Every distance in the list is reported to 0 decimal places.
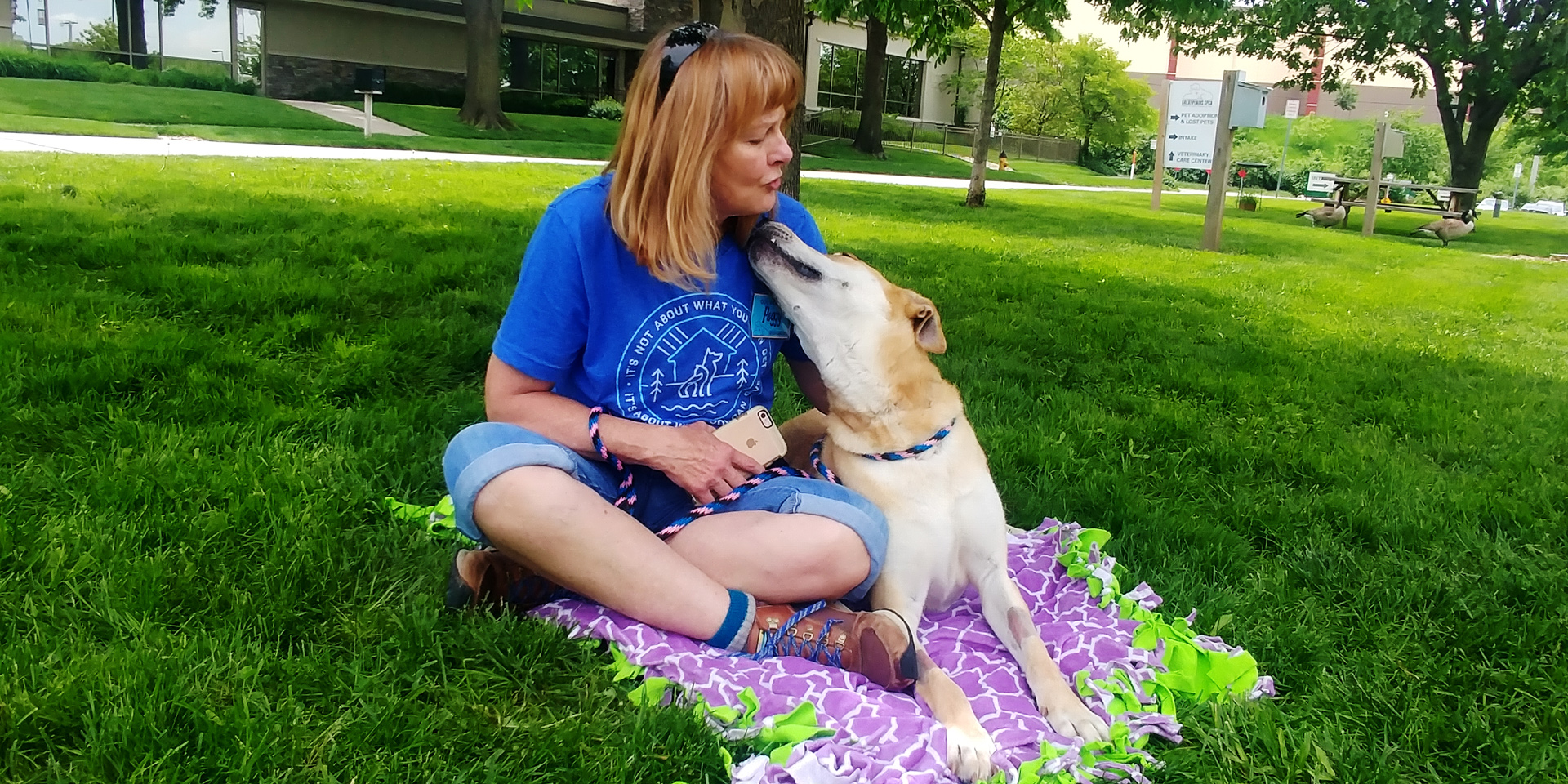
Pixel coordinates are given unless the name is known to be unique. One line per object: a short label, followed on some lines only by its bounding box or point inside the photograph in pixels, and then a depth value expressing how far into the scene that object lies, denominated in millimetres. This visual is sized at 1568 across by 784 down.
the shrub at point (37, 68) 22172
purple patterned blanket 2059
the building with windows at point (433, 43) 26797
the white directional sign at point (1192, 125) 16422
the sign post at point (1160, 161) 17359
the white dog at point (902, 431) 2596
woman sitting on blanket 2289
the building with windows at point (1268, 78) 56625
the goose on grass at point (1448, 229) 17656
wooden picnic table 18688
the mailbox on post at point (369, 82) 18516
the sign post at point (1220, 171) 11672
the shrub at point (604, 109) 29453
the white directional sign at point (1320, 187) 30005
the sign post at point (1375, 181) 16797
